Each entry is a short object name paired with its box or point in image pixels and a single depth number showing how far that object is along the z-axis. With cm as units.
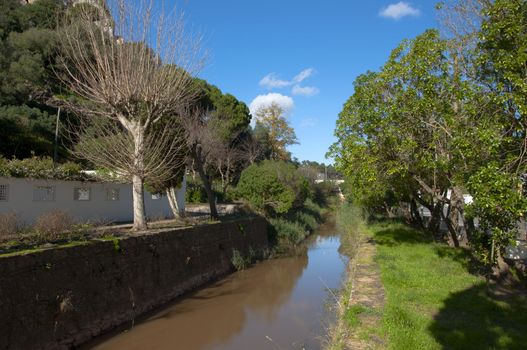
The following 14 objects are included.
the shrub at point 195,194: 3206
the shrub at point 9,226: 1070
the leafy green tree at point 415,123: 848
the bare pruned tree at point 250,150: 3819
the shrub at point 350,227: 2062
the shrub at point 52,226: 1062
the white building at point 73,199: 1370
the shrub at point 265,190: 2550
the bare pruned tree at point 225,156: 3268
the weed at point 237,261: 1814
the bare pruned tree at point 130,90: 1301
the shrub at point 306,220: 2998
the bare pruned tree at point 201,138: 1894
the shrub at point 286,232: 2510
